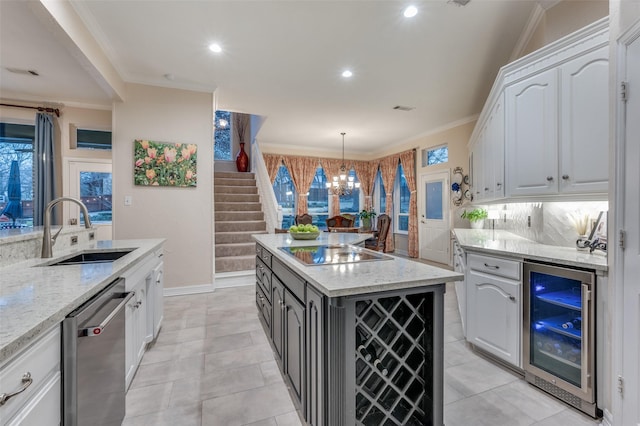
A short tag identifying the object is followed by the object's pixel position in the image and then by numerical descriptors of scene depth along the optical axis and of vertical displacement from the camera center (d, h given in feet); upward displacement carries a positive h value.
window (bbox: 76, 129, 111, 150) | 15.48 +4.10
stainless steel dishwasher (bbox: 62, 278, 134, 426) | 3.28 -2.01
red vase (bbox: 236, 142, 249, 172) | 26.68 +4.80
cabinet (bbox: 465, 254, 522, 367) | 6.67 -2.44
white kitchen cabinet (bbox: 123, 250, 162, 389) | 5.95 -2.45
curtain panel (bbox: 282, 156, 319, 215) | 25.76 +3.47
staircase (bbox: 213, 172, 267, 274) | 15.08 -0.57
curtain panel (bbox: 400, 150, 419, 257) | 22.88 +0.41
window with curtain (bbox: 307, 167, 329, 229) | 27.22 +1.11
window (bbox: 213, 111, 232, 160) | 29.35 +7.83
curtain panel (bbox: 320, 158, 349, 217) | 27.12 +3.87
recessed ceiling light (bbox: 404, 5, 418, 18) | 8.11 +5.88
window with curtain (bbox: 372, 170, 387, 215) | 27.53 +1.53
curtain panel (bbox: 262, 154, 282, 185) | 24.96 +4.31
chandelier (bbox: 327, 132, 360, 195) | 22.13 +2.19
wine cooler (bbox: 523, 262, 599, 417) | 5.49 -2.61
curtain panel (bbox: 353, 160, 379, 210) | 28.32 +3.48
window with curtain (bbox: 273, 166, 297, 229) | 26.20 +1.63
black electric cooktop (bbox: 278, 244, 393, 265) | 5.71 -1.00
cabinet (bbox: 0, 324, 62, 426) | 2.34 -1.64
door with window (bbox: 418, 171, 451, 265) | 20.03 -0.55
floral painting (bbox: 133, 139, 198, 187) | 12.50 +2.20
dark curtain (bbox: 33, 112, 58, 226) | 13.92 +2.30
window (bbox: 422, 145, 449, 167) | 20.59 +4.26
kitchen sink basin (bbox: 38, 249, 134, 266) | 7.05 -1.13
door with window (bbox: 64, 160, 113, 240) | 14.94 +1.13
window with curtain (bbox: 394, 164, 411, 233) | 25.16 +0.82
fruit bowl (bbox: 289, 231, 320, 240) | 8.87 -0.77
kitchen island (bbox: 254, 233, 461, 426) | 4.09 -2.09
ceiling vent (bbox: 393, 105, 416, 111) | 15.97 +5.97
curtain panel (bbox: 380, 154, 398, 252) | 25.17 +3.11
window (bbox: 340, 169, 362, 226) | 28.25 +0.84
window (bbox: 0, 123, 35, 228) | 14.12 +2.31
